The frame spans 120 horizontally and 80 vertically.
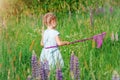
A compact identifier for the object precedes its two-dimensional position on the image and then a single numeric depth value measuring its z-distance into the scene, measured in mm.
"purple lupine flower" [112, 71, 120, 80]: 2580
